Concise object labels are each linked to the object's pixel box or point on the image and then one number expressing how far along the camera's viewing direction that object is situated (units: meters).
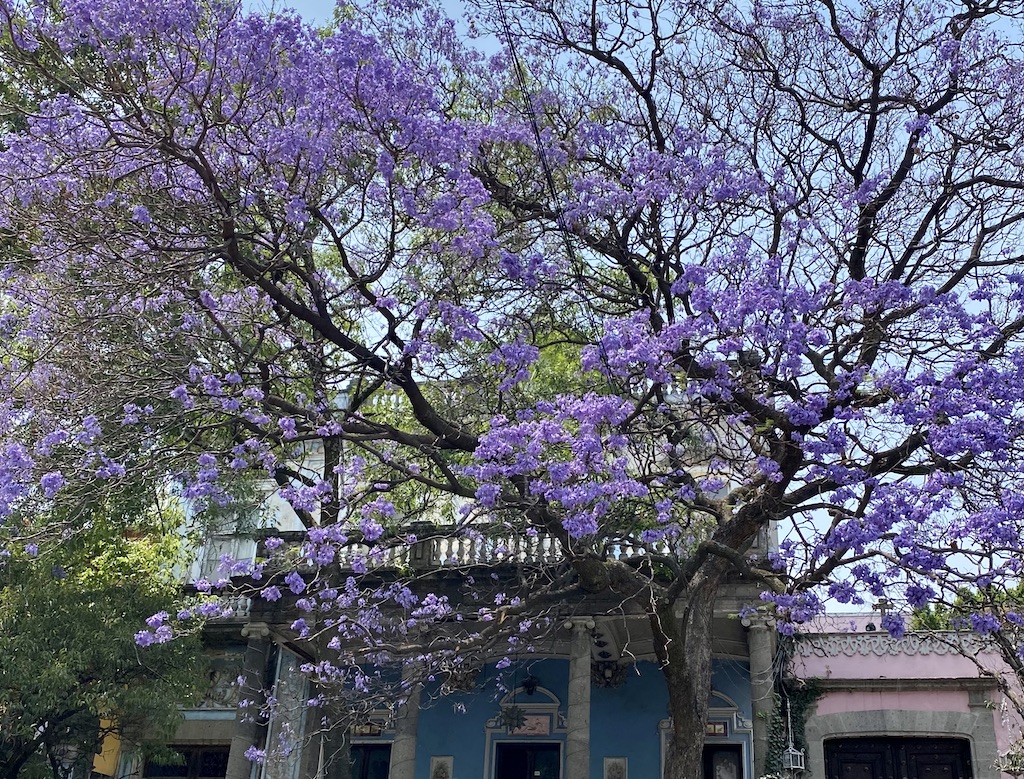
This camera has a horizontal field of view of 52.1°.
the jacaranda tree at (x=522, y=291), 8.28
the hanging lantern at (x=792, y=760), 14.01
